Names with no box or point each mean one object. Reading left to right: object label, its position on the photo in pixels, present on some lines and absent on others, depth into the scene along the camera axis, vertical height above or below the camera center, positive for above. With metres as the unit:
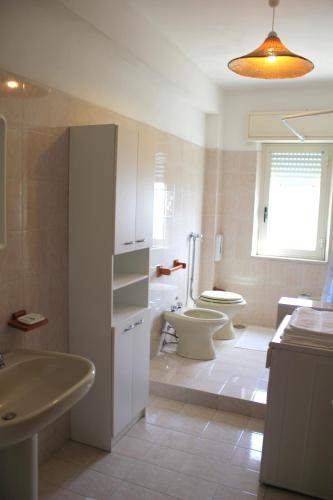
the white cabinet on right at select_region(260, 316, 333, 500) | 2.07 -1.03
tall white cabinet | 2.29 -0.30
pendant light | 2.00 +0.68
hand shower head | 4.26 -0.33
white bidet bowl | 3.53 -1.07
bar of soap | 2.01 -0.56
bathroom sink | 1.63 -0.77
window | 4.48 +0.04
